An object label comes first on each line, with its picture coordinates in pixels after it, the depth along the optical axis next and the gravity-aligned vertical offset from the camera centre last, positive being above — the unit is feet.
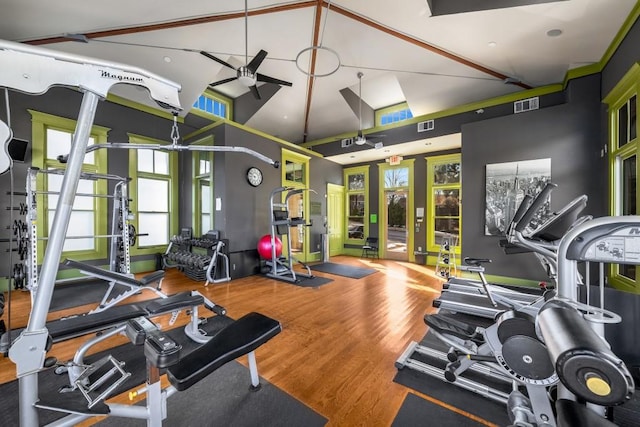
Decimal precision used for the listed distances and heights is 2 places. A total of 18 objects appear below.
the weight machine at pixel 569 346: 1.69 -1.10
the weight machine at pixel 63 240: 3.42 -0.38
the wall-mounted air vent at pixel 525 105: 15.62 +6.87
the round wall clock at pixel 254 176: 17.72 +2.68
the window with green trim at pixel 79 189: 14.53 +1.75
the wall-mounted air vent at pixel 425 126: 19.57 +6.88
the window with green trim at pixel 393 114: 22.68 +9.23
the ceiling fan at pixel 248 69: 12.03 +7.05
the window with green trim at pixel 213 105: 21.16 +9.63
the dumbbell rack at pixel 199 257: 15.19 -2.84
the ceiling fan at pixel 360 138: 18.74 +6.09
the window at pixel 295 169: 21.25 +4.07
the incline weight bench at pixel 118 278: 9.42 -2.62
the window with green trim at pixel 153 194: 18.28 +1.47
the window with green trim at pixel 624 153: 9.80 +2.54
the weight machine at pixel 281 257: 16.74 -2.56
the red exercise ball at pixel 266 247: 17.20 -2.35
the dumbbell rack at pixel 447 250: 16.48 -2.68
